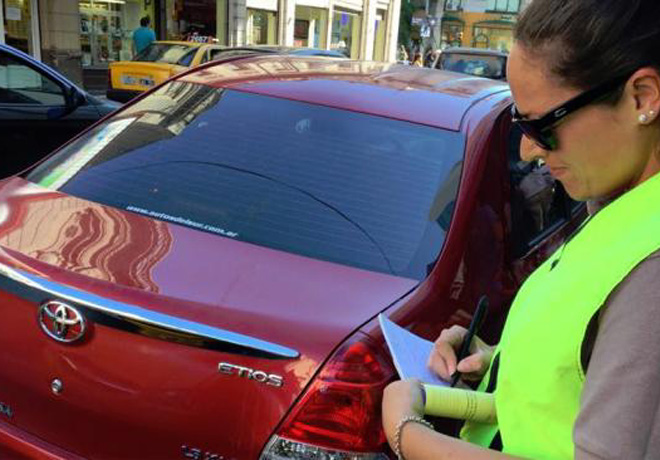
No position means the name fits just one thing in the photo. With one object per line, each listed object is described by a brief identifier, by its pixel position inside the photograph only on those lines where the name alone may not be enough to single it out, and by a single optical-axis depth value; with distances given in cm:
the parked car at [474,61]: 1487
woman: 81
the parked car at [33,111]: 547
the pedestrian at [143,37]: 1444
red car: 162
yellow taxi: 1119
